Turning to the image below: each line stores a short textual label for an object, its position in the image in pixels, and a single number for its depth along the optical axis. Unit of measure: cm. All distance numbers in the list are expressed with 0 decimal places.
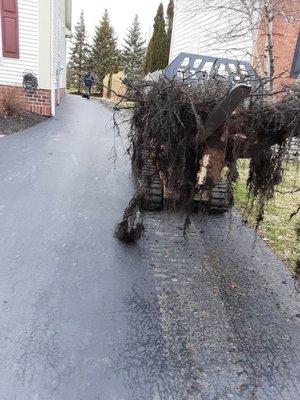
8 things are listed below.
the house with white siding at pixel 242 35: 938
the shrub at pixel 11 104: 1000
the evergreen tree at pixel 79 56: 4508
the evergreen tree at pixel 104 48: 4312
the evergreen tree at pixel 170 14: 2462
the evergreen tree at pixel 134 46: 4609
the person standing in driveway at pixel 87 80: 2345
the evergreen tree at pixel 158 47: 2444
